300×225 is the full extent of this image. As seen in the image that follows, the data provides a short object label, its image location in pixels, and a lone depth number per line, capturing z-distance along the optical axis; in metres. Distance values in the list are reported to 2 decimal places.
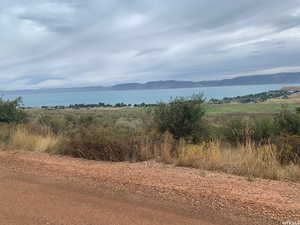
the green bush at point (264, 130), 10.73
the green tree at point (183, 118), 10.64
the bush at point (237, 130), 10.30
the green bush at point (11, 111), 14.75
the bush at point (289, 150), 6.76
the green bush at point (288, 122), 11.06
